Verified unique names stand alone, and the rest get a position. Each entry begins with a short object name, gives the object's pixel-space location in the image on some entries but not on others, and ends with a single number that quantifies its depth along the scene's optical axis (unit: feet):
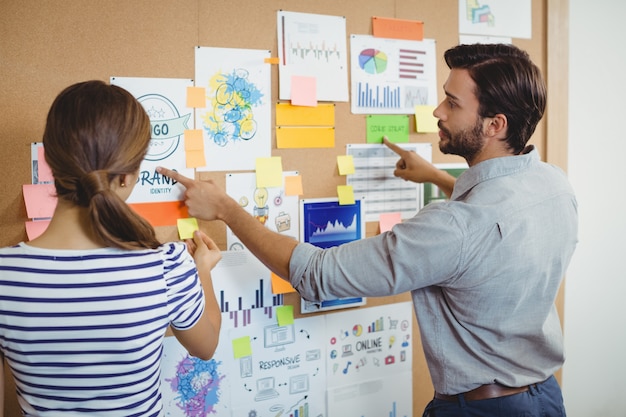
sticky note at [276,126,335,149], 5.20
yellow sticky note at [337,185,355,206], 5.53
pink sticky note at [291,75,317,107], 5.18
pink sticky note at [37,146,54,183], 4.31
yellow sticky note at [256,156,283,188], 5.13
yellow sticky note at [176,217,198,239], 4.78
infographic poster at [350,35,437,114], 5.54
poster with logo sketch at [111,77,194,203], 4.63
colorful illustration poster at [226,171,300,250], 5.06
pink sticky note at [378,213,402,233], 5.81
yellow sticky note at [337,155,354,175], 5.52
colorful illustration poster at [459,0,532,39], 6.11
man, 3.82
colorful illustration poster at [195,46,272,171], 4.85
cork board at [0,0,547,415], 4.22
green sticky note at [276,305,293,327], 5.32
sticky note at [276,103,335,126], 5.19
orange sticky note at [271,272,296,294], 5.26
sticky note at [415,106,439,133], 5.89
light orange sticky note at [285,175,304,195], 5.29
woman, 2.86
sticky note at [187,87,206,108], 4.77
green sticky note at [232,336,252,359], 5.14
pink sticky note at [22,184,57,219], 4.29
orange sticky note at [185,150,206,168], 4.81
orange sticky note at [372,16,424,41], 5.58
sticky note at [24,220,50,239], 4.32
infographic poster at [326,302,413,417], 5.67
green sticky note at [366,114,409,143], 5.68
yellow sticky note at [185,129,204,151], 4.80
